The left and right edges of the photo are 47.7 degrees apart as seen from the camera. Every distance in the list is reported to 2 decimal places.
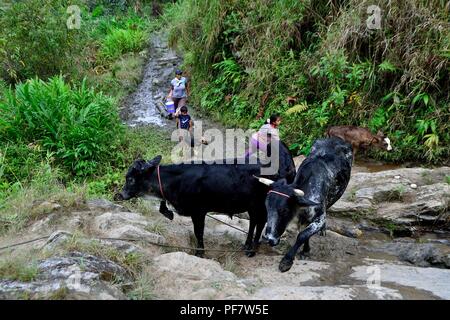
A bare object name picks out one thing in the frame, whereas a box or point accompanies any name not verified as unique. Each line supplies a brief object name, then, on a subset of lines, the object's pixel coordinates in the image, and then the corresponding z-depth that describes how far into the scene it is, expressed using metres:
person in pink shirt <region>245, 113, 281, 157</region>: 7.85
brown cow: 9.74
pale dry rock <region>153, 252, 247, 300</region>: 4.44
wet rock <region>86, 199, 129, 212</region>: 6.85
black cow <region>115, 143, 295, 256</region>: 5.84
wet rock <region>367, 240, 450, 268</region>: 6.15
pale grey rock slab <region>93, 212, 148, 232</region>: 6.14
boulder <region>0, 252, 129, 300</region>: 3.98
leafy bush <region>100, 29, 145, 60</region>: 17.75
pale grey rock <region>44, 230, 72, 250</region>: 5.11
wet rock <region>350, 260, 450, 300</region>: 4.89
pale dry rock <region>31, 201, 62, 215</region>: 6.50
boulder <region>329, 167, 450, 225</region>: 7.45
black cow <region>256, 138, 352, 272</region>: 5.33
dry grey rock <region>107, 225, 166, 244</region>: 5.77
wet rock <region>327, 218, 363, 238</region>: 7.28
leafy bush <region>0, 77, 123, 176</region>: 9.97
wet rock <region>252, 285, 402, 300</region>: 4.42
